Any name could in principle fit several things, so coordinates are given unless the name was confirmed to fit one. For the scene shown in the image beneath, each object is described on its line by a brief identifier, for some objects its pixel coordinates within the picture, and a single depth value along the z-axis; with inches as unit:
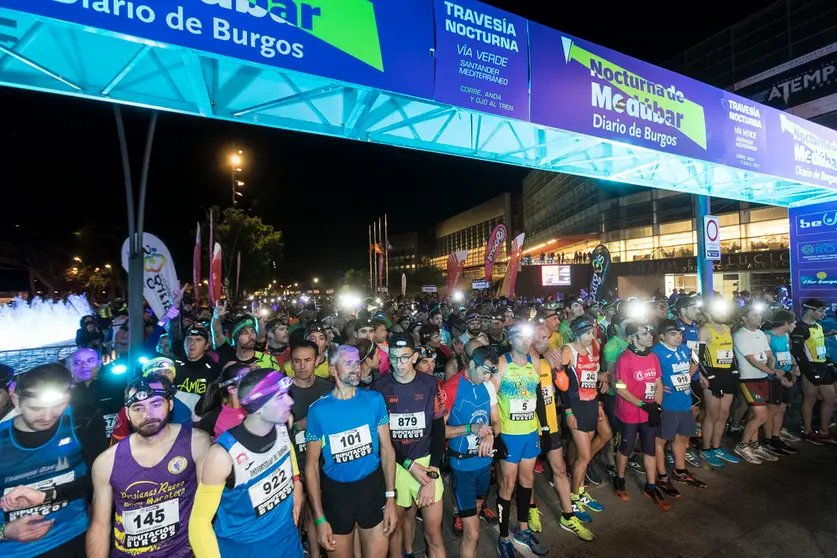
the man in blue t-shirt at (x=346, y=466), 124.4
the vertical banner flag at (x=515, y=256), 543.5
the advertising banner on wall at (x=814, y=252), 415.2
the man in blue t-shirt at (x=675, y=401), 205.8
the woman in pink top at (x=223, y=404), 139.7
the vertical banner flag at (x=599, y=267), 453.4
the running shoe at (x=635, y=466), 226.7
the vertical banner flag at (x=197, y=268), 453.4
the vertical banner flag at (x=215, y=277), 484.4
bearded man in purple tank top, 92.3
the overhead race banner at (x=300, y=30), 127.2
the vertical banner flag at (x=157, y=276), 273.9
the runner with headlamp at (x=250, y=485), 91.5
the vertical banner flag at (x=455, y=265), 669.9
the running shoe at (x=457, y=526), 175.9
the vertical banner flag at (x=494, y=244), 561.9
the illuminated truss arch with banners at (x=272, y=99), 149.7
